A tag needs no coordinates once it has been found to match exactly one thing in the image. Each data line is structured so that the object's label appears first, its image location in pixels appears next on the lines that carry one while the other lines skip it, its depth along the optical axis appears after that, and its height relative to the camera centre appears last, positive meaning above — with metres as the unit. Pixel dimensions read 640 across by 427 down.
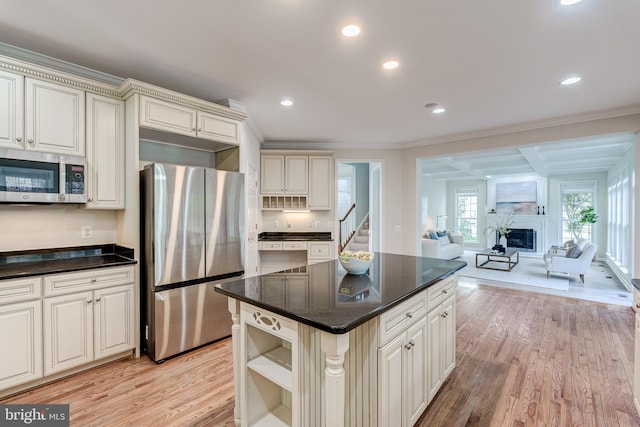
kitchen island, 1.32 -0.70
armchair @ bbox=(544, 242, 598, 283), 5.43 -0.94
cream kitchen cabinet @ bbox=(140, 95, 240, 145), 2.64 +0.92
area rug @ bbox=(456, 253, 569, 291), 5.49 -1.32
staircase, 7.77 -0.78
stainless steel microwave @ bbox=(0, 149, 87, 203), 2.15 +0.29
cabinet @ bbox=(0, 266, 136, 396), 2.03 -0.84
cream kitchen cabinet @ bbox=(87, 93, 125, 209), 2.55 +0.55
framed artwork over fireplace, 9.13 +0.59
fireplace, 9.16 -0.82
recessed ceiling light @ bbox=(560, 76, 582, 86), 2.85 +1.33
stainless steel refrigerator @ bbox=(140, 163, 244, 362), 2.56 -0.39
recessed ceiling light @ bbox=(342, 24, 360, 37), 2.04 +1.32
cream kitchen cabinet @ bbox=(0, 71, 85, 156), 2.17 +0.78
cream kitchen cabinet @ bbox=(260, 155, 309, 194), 5.13 +0.67
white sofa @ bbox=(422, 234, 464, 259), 7.07 -0.88
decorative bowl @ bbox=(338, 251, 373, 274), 2.05 -0.34
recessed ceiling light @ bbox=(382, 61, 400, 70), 2.54 +1.33
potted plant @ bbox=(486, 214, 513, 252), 9.48 -0.44
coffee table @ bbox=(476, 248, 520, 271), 6.77 -1.18
